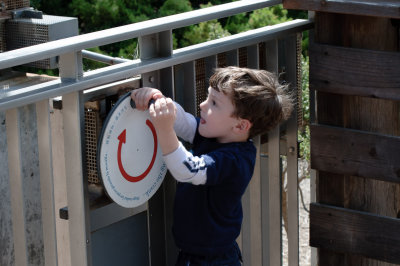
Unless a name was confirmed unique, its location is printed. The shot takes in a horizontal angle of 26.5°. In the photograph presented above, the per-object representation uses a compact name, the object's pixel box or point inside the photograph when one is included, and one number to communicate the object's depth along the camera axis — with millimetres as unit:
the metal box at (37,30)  4625
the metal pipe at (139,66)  2201
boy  2580
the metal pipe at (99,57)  3789
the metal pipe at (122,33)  2146
